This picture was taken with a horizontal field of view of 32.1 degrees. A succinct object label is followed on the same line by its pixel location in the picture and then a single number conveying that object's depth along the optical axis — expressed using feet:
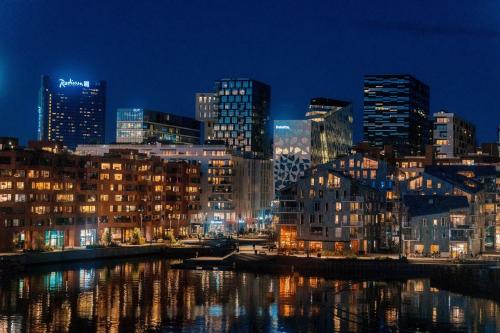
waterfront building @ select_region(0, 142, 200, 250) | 407.03
